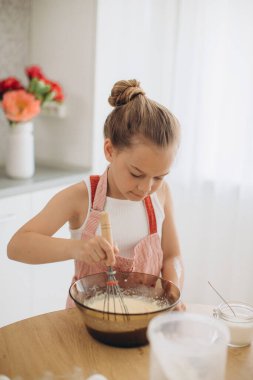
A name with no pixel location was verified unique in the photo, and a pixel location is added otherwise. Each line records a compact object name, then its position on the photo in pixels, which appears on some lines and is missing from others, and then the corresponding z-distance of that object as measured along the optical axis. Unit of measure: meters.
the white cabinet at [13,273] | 2.00
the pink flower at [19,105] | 2.10
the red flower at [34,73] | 2.18
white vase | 2.21
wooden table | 0.90
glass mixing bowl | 0.92
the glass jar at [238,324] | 0.99
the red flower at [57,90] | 2.24
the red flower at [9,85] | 2.13
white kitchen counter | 2.02
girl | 1.16
